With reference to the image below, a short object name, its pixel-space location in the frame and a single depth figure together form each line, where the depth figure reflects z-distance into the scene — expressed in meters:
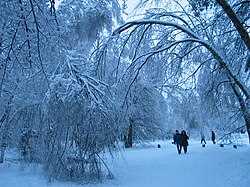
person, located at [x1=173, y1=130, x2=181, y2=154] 23.03
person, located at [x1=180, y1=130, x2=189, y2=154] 22.55
